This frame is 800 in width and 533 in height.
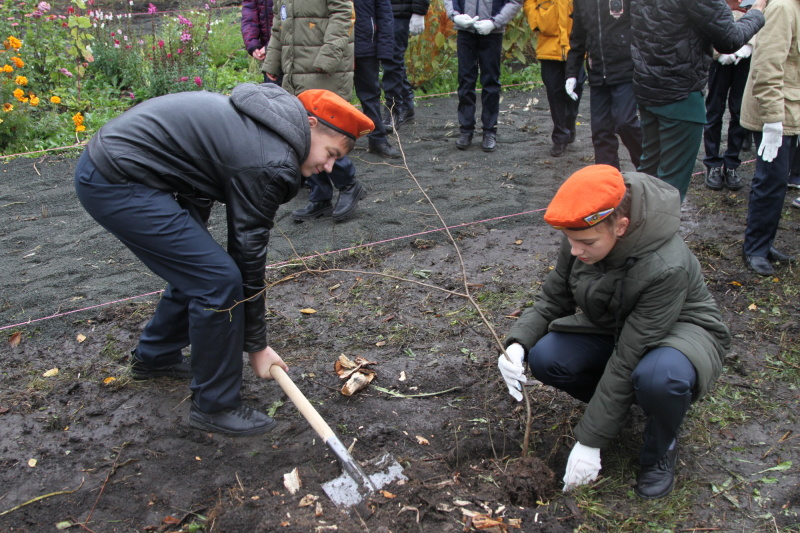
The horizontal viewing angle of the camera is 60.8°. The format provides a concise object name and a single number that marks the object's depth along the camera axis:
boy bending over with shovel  2.47
